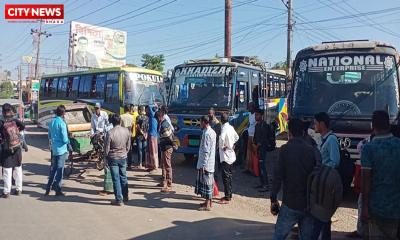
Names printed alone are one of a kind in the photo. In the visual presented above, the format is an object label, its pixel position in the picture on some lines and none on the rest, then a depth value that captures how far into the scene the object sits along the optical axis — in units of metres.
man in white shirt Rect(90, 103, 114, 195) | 12.08
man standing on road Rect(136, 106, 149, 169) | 12.41
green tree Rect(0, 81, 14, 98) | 79.27
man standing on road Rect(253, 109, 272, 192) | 9.72
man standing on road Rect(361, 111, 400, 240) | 4.19
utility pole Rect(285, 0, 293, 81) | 29.34
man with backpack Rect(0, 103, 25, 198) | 8.83
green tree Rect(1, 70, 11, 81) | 102.09
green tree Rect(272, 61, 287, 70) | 53.53
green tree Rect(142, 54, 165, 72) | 45.22
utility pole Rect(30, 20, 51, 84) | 51.34
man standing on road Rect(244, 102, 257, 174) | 11.27
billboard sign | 43.59
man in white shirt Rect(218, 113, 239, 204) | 8.39
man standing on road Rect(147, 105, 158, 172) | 11.66
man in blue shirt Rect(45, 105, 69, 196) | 8.95
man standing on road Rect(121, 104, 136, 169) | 12.00
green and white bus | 17.02
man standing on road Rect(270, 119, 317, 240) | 4.61
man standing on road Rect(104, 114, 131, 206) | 8.21
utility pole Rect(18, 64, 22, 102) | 52.25
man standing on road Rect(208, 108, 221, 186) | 10.16
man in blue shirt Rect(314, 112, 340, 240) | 5.82
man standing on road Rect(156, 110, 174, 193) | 9.44
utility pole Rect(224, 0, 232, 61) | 17.27
